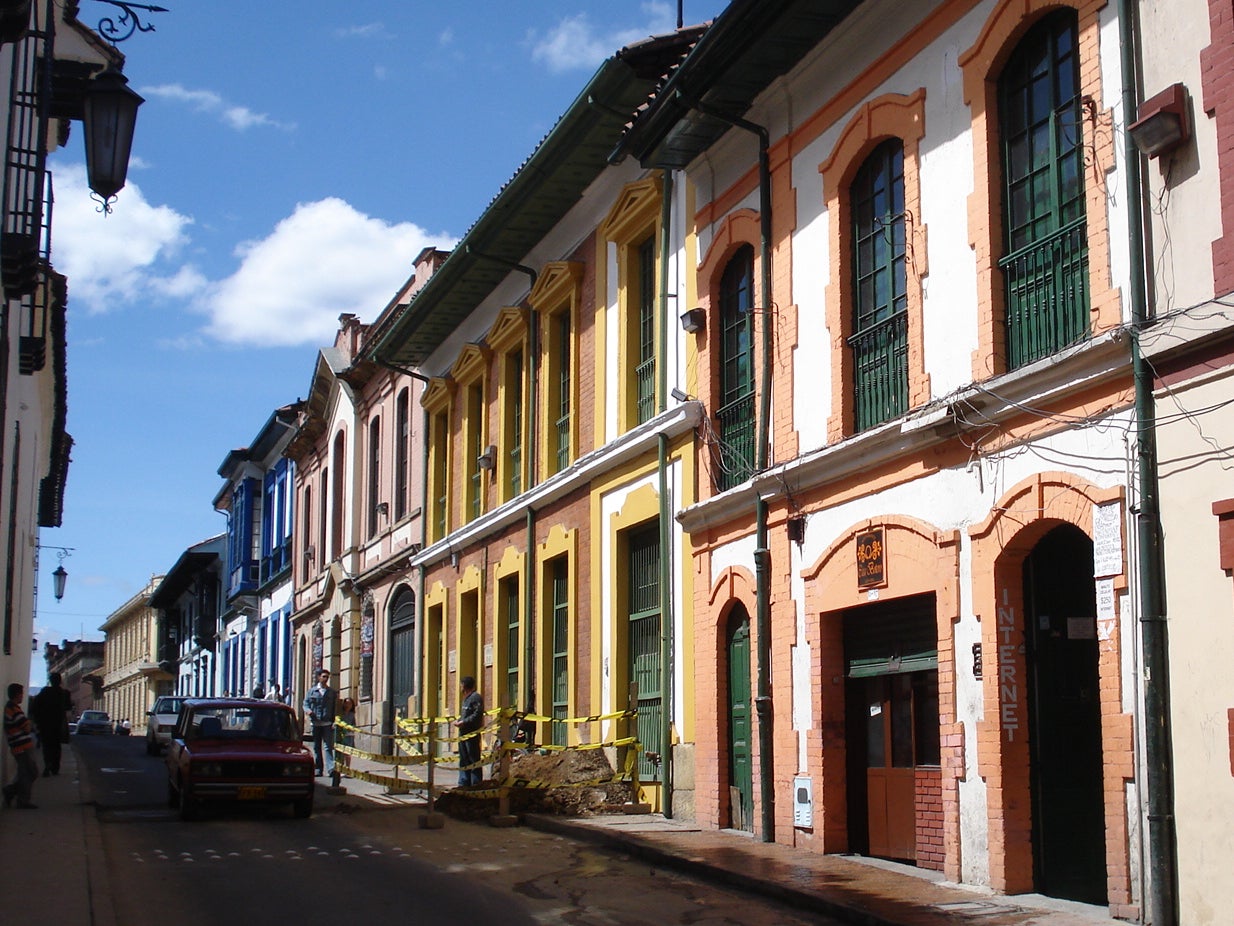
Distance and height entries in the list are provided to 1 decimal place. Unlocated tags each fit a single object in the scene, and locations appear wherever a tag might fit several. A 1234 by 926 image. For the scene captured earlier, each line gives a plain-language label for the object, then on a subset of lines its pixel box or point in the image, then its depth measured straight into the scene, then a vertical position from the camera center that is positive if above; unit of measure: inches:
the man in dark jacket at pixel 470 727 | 766.5 -27.3
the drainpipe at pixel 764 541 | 564.7 +49.8
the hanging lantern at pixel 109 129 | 400.5 +144.7
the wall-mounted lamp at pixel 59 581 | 1596.9 +100.2
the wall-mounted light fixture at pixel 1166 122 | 367.6 +132.0
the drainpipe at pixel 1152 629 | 352.2 +9.3
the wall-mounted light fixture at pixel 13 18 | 355.3 +157.1
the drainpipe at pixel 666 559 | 653.3 +50.3
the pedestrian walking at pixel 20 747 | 671.8 -30.9
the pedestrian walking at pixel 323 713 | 950.4 -24.2
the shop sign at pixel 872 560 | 497.4 +36.2
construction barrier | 671.8 -37.7
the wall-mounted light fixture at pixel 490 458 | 940.6 +133.1
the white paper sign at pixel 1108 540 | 379.9 +32.3
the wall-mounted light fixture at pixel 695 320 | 643.5 +148.8
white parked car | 1365.7 -42.6
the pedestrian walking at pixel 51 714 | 917.8 -22.8
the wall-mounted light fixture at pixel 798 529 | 555.2 +51.8
